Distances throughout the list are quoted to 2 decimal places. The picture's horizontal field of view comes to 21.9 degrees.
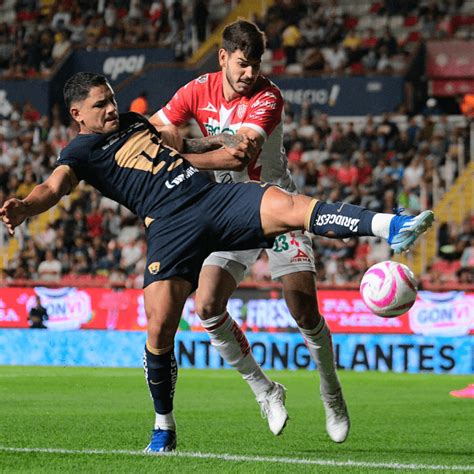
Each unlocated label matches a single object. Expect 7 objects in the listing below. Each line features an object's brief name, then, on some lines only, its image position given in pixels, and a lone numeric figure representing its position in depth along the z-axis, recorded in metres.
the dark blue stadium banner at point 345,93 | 25.67
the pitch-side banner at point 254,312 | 17.17
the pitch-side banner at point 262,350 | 17.12
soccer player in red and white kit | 8.12
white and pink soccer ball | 7.00
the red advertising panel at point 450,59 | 26.66
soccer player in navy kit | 6.91
